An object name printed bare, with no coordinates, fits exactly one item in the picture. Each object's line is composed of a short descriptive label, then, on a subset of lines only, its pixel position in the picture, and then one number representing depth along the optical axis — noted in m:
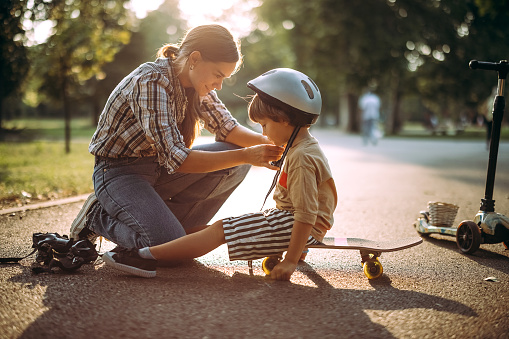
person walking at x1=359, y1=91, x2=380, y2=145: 19.08
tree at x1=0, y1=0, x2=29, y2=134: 8.18
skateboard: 3.24
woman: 3.23
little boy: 3.03
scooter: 3.78
